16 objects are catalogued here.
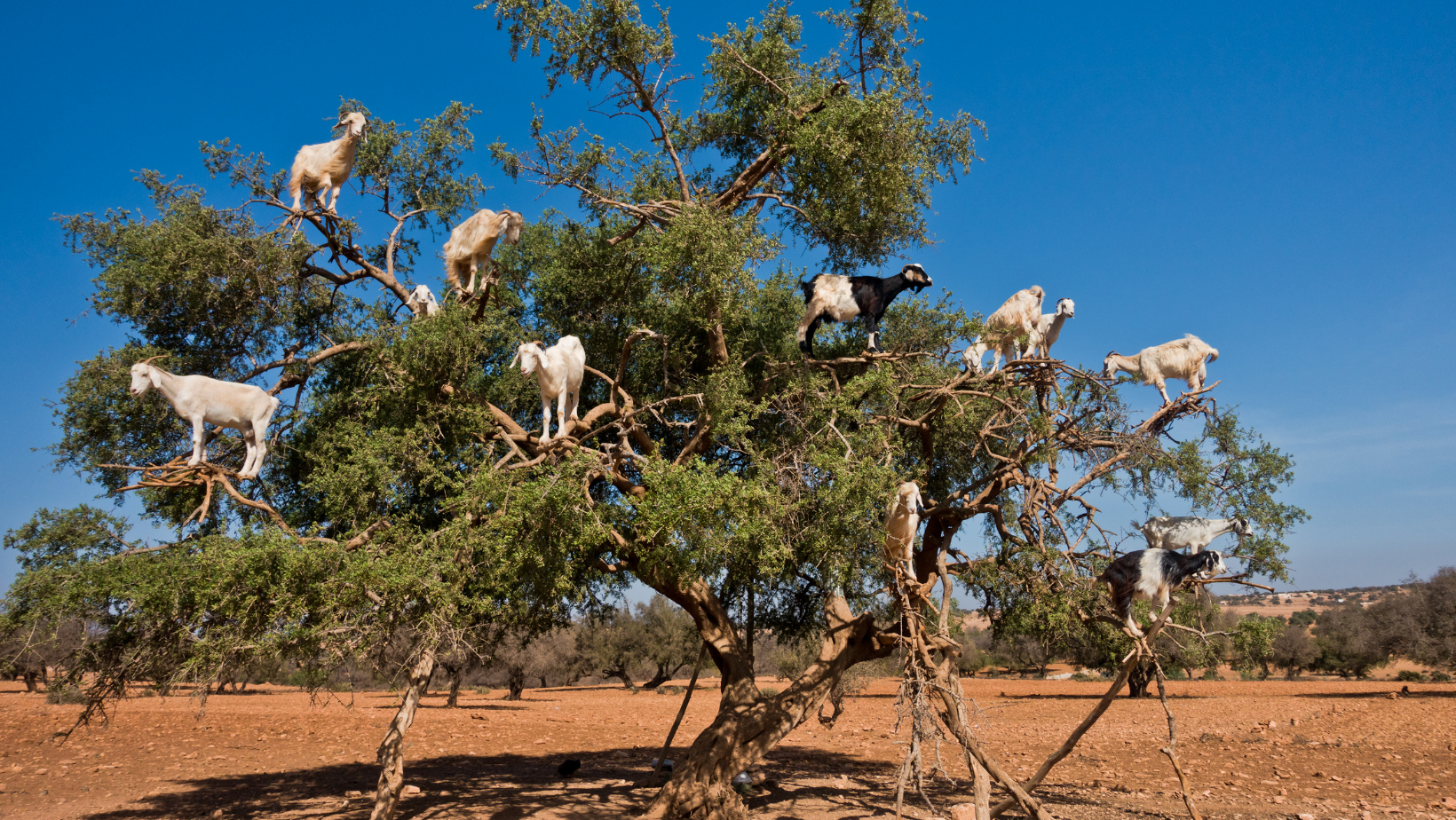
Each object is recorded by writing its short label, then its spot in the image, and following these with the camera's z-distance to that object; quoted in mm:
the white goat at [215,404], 6602
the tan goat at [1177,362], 8172
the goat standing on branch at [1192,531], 7711
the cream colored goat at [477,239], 8357
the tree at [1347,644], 29516
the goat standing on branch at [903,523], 6281
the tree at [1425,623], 24750
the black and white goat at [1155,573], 6777
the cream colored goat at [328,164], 7855
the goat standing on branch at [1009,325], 8883
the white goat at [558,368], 7277
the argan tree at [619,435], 6504
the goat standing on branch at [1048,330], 8977
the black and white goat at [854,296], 8633
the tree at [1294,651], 32625
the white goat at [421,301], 8336
